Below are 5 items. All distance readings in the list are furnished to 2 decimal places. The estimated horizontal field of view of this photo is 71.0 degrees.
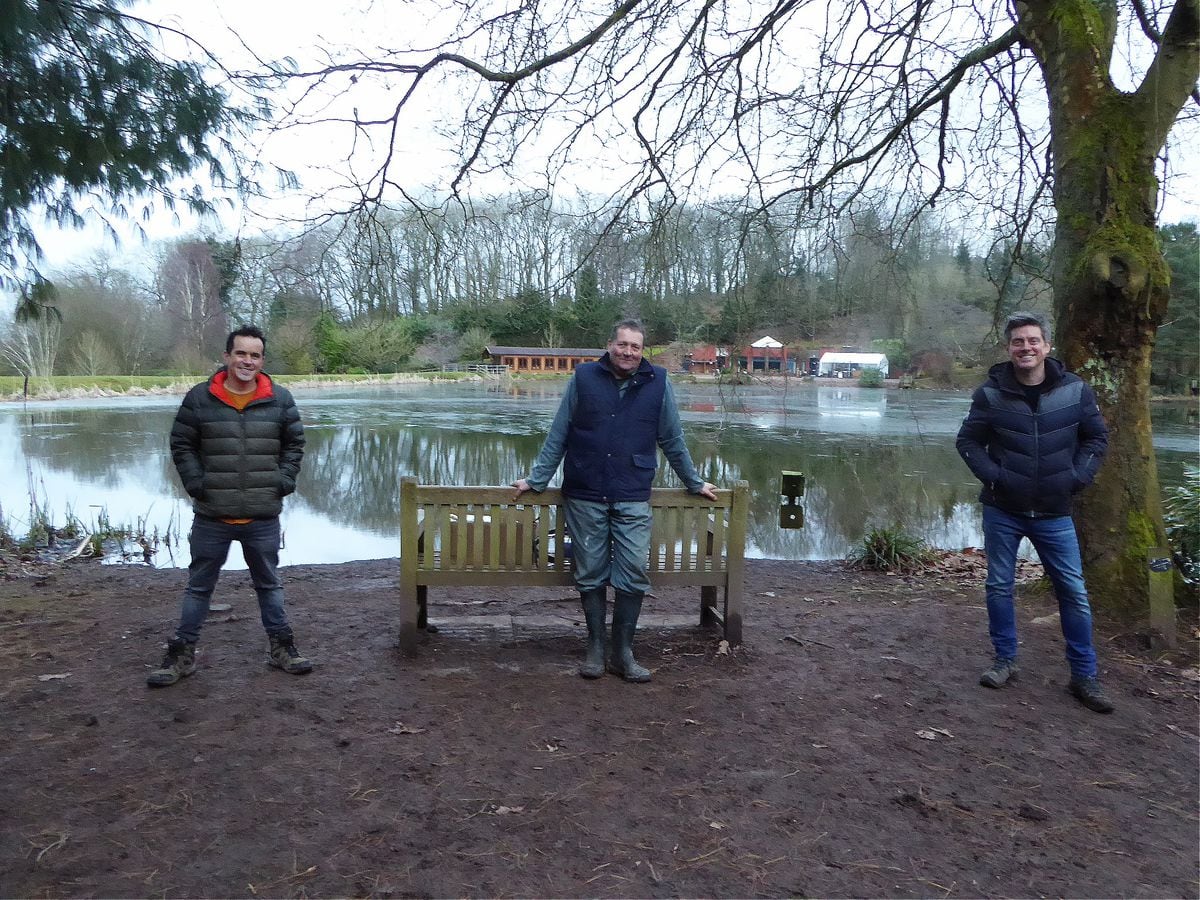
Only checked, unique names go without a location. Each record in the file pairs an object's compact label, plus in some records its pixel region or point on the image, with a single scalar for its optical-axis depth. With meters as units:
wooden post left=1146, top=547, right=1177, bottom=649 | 4.55
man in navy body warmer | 4.09
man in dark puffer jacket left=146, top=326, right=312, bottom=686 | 3.85
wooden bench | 4.34
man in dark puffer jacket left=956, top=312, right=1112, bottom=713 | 3.81
